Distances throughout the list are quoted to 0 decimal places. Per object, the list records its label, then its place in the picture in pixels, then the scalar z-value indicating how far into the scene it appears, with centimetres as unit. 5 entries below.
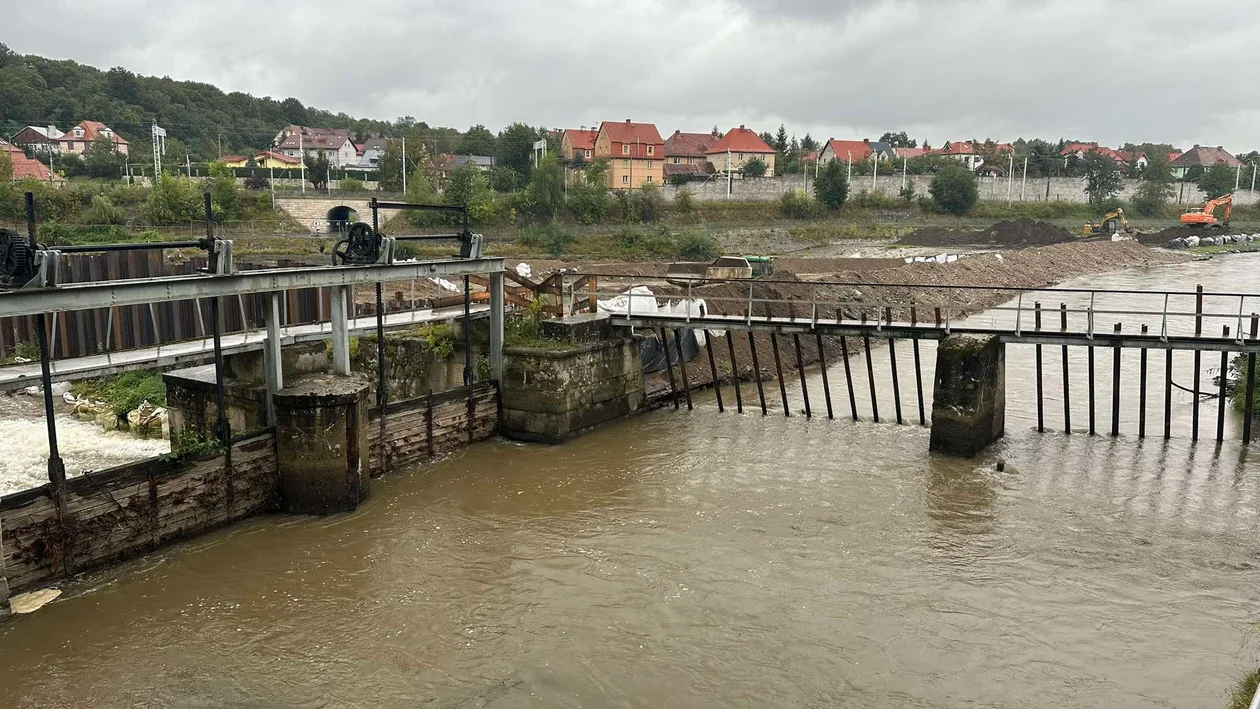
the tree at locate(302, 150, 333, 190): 7975
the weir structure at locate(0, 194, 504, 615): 1085
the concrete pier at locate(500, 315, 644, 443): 1817
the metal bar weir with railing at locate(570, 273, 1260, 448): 1697
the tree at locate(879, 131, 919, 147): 16100
